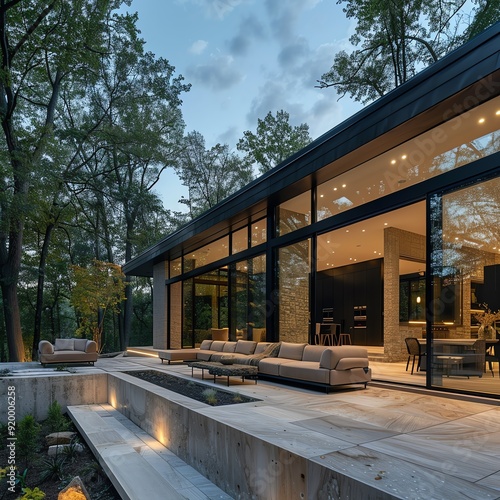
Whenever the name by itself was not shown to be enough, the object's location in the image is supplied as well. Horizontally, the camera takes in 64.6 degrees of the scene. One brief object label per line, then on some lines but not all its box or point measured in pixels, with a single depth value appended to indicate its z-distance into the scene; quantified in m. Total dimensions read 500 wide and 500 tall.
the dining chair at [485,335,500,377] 4.86
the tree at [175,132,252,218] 23.95
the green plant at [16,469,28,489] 4.45
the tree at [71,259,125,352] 15.65
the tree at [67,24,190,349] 18.33
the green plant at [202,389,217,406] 4.72
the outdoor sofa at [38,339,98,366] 9.95
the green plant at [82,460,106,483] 4.41
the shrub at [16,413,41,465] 5.25
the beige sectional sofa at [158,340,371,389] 5.81
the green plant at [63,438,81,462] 5.11
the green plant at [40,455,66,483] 4.59
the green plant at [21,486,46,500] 3.75
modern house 4.99
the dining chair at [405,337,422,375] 7.06
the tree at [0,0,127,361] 11.14
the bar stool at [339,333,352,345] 11.93
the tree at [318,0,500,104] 13.12
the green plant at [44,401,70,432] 6.42
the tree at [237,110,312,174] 22.08
